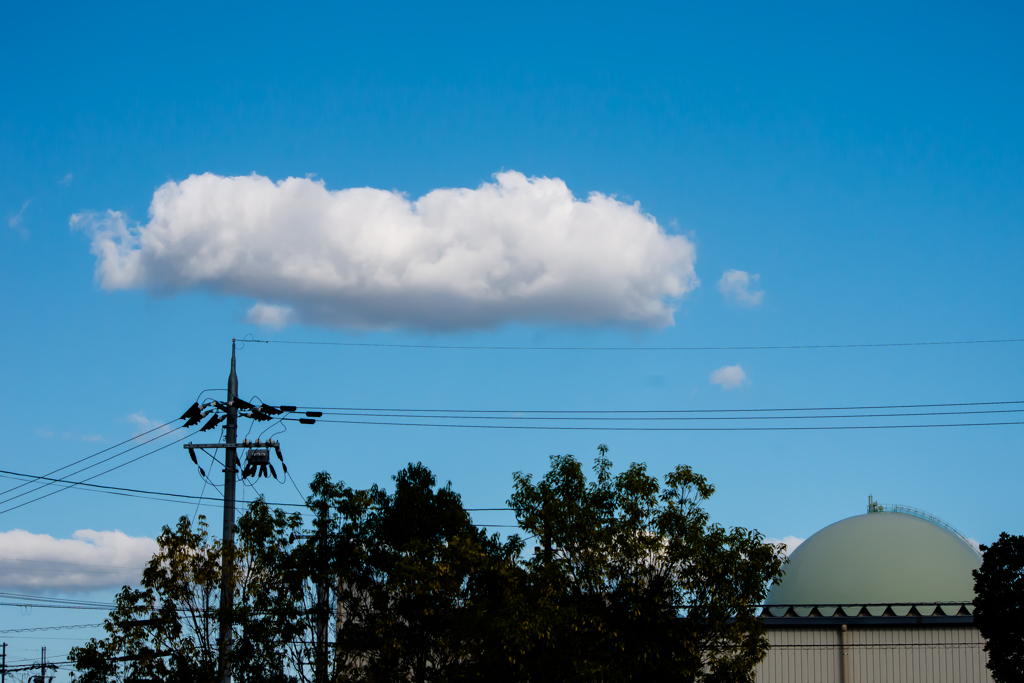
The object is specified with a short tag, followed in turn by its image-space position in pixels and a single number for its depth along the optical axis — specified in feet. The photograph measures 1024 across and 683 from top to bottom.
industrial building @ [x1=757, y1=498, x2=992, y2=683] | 132.26
